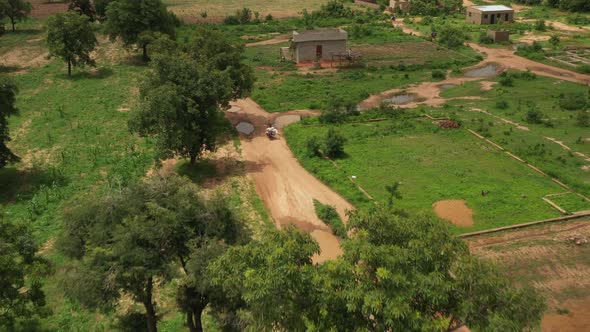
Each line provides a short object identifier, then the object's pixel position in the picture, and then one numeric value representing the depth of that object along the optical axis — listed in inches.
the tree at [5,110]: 1175.6
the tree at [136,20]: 2172.7
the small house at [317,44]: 2257.6
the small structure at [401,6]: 3553.2
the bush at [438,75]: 2069.4
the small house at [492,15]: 3065.9
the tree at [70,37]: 1967.6
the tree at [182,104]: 1151.6
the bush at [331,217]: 1024.1
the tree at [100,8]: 2819.9
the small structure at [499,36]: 2625.5
